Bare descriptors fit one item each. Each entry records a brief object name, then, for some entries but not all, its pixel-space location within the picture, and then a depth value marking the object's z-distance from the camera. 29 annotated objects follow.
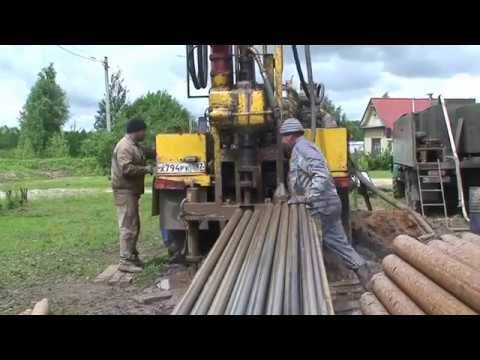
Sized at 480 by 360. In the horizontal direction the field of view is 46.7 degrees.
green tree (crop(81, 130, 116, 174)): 25.10
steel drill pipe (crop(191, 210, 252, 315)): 3.04
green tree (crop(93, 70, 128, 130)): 56.24
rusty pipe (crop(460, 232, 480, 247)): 4.53
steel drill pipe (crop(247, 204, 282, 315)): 3.03
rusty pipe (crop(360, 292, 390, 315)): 4.09
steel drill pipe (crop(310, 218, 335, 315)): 2.97
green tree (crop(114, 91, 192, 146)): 28.86
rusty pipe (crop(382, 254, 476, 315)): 3.21
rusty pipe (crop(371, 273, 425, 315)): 3.67
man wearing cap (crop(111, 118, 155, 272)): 6.65
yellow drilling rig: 6.00
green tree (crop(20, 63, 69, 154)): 56.72
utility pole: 29.67
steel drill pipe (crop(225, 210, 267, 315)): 3.05
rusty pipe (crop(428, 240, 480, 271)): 3.81
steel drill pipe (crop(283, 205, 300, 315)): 3.06
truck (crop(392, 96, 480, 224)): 10.84
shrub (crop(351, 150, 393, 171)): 34.50
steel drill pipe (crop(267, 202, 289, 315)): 3.04
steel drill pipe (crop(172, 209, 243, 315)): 3.06
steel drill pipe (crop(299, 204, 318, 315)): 3.03
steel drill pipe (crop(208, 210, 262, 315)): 3.01
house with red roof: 44.62
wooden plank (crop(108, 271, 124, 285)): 6.39
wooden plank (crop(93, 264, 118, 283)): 6.60
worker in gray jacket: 5.47
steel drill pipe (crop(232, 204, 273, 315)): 3.01
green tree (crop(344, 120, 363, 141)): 55.63
